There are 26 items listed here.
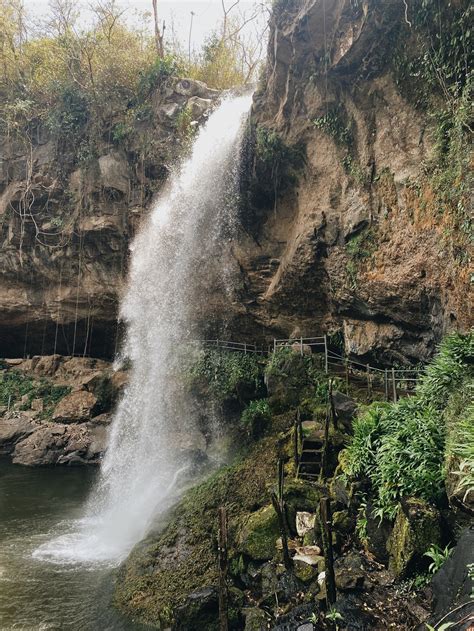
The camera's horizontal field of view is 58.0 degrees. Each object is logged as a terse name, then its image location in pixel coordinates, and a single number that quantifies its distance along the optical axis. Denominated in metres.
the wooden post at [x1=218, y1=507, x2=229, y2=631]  5.82
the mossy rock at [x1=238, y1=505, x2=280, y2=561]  7.46
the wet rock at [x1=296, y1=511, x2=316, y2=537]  7.71
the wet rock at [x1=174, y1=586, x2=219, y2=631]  6.29
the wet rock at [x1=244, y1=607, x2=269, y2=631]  5.90
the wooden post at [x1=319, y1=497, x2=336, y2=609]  5.75
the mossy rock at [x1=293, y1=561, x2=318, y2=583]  6.44
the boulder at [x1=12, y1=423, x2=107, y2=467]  17.31
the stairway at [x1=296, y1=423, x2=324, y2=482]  9.41
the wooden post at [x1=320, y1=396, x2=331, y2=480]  9.09
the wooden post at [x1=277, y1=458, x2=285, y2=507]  8.22
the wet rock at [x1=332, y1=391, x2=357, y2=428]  10.43
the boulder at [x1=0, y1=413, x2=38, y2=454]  18.69
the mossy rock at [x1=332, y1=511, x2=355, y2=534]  7.16
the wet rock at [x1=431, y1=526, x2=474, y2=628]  4.60
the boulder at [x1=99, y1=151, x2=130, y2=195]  19.65
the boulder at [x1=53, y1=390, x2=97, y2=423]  19.31
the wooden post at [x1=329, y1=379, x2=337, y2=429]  10.17
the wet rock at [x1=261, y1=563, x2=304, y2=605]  6.35
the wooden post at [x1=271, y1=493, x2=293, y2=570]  6.93
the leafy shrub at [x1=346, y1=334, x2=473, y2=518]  6.48
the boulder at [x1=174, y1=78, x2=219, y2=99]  19.25
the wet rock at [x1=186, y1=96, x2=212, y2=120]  18.11
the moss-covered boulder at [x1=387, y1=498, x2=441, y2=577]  5.74
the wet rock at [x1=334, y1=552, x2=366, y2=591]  5.86
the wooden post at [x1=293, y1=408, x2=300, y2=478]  9.67
